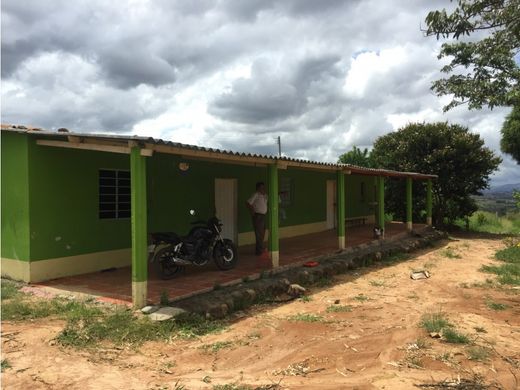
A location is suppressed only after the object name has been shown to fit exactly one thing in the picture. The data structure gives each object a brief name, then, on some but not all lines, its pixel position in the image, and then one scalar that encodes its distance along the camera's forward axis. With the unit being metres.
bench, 18.45
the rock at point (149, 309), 6.20
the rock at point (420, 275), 10.15
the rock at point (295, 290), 8.23
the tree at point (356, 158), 28.19
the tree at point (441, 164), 18.83
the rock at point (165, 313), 6.01
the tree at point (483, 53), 5.69
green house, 6.75
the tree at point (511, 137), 22.33
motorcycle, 7.93
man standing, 10.14
